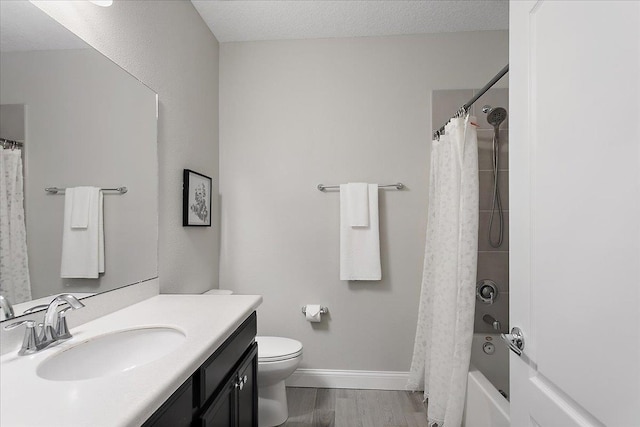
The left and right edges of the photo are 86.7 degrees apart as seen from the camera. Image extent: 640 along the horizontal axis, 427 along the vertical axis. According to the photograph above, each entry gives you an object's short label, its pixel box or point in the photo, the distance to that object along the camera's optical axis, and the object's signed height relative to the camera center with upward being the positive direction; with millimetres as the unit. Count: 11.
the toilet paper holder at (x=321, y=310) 2480 -698
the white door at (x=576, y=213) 636 +5
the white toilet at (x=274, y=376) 1907 -916
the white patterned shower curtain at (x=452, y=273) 1709 -313
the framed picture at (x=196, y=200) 1994 +95
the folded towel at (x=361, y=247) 2408 -228
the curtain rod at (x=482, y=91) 1608 +667
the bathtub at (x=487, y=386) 1491 -904
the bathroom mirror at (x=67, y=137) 1009 +270
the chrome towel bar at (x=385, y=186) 2455 +213
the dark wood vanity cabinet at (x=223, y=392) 854 -564
